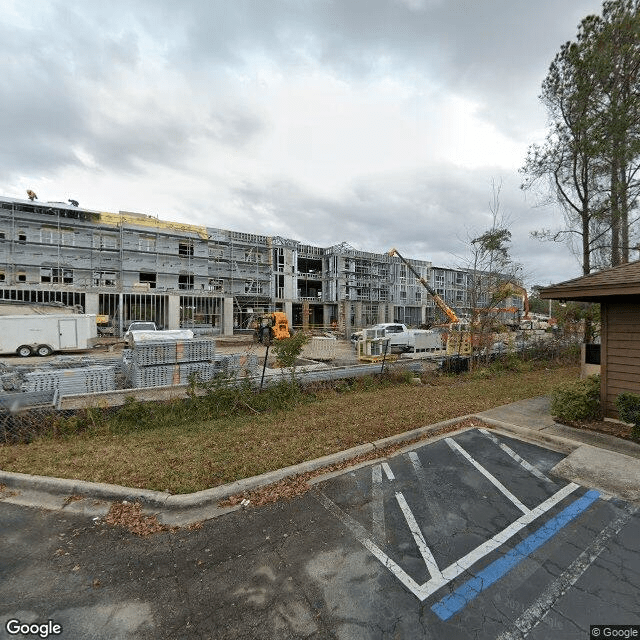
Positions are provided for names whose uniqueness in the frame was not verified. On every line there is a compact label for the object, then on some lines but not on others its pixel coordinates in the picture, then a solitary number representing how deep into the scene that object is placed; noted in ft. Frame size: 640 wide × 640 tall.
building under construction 107.04
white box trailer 63.10
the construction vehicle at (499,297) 41.93
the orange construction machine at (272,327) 80.79
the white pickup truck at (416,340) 70.95
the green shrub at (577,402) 22.18
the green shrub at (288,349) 29.63
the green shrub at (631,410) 19.17
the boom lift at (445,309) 73.71
